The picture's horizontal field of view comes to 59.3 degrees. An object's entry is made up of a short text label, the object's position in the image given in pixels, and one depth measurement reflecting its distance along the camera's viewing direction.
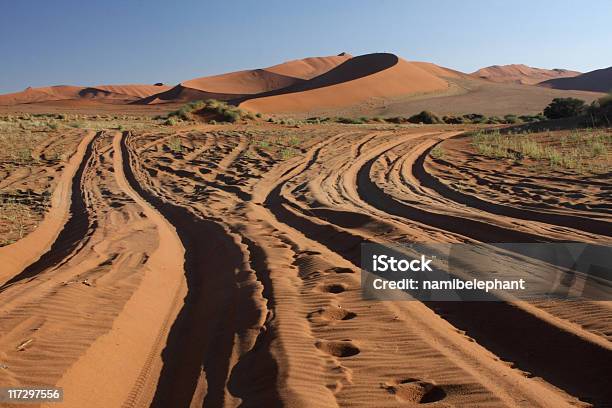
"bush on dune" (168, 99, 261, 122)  31.98
